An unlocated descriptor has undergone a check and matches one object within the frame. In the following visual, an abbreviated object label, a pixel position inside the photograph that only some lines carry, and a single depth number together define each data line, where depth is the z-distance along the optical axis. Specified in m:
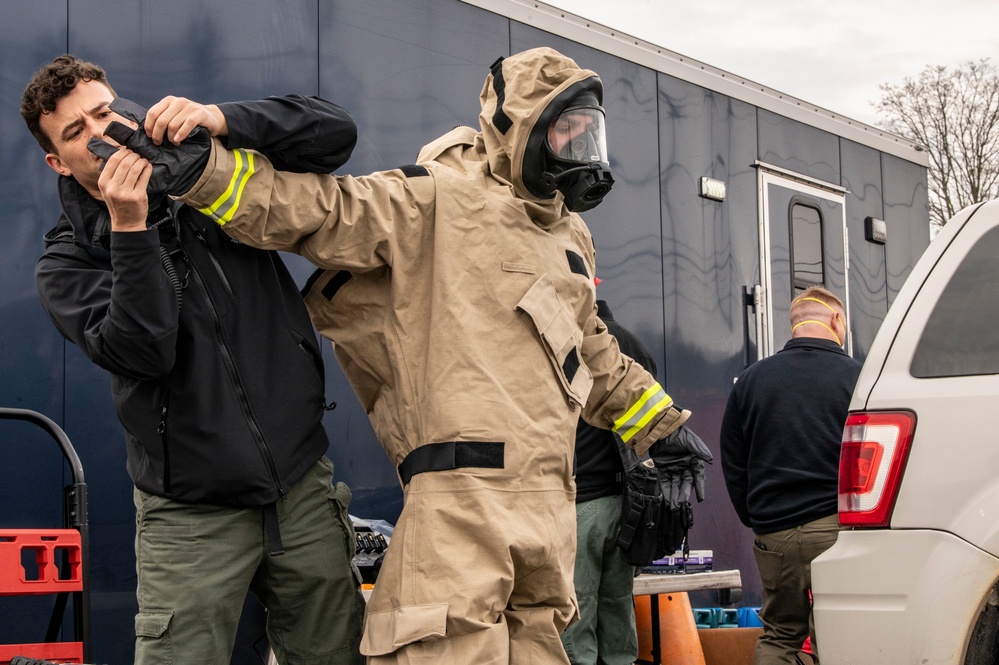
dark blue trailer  3.40
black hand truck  2.90
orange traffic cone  5.13
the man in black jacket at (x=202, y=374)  2.32
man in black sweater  4.51
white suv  2.93
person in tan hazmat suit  2.54
